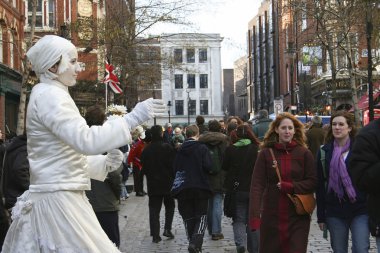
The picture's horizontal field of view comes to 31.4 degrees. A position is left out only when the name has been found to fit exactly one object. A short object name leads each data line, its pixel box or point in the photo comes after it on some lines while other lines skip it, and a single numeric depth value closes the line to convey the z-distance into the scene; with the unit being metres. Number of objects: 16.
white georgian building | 94.69
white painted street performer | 3.50
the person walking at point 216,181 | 11.00
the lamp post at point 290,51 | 32.06
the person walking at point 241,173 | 9.49
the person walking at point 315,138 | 14.37
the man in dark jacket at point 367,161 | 4.04
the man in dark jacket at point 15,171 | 7.28
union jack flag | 20.04
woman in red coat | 6.41
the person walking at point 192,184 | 9.89
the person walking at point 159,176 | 11.41
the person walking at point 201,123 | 15.50
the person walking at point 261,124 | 14.13
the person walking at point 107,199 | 7.90
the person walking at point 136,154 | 16.78
